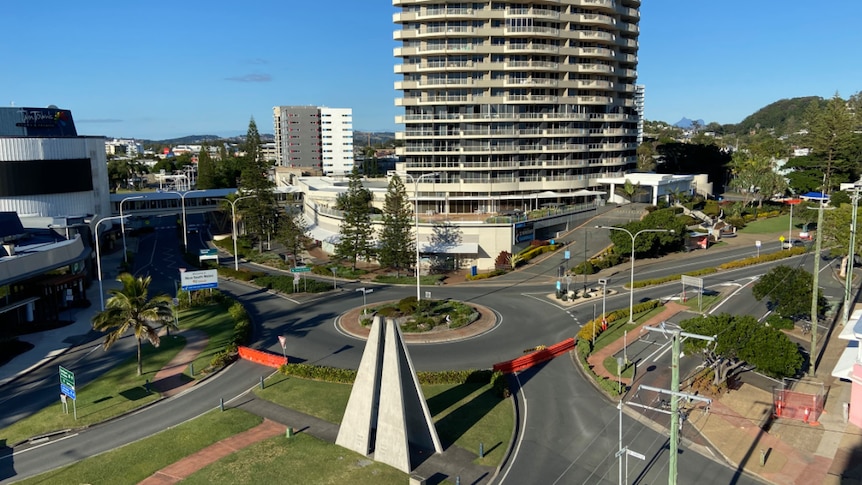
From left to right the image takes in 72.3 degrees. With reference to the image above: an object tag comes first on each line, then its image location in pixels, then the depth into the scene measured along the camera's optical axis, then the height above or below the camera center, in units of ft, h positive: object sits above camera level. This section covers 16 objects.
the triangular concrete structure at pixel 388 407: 87.81 -36.04
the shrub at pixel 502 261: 225.56 -35.10
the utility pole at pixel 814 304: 112.98 -27.18
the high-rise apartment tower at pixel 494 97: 272.92 +34.14
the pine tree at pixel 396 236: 210.59 -23.24
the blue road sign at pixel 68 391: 103.76 -37.80
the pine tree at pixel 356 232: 221.46 -22.67
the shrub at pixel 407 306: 162.61 -37.17
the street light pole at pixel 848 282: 134.62 -27.31
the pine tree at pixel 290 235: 237.23 -25.31
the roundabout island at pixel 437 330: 147.33 -41.09
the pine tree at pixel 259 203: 272.31 -13.97
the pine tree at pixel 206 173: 394.32 +0.06
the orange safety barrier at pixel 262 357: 128.98 -40.97
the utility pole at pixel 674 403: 58.46 -24.22
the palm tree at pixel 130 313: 122.01 -29.15
